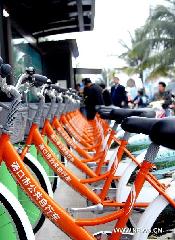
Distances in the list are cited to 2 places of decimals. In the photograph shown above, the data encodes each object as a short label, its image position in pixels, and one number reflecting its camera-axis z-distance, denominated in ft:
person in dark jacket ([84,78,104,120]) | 15.31
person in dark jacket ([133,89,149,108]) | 28.77
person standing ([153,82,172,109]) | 9.03
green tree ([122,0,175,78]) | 41.28
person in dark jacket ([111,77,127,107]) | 19.12
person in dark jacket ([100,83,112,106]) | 16.08
